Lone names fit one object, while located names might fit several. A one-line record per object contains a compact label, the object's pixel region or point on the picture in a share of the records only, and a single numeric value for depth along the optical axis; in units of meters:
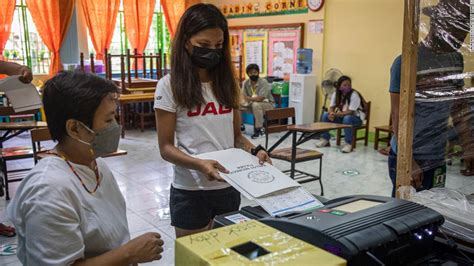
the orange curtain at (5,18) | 7.02
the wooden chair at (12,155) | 3.56
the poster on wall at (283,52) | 7.23
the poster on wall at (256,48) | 7.79
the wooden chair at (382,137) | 5.53
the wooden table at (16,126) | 3.85
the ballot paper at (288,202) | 1.06
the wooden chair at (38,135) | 3.34
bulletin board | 7.23
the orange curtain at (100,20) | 7.88
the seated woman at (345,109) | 5.81
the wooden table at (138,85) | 6.70
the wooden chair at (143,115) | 7.06
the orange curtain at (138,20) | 8.34
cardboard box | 0.72
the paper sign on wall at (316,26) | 6.79
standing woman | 1.44
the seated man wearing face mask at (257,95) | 6.61
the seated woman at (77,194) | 0.85
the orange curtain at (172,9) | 8.72
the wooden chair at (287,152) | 3.85
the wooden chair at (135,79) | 6.50
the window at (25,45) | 7.44
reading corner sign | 7.11
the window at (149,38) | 8.48
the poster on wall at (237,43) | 8.27
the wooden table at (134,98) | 6.31
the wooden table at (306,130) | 3.79
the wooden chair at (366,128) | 6.00
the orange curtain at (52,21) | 7.39
